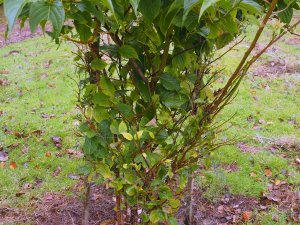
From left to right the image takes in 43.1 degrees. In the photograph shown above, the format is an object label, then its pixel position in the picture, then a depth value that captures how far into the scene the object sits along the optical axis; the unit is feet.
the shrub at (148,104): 5.10
